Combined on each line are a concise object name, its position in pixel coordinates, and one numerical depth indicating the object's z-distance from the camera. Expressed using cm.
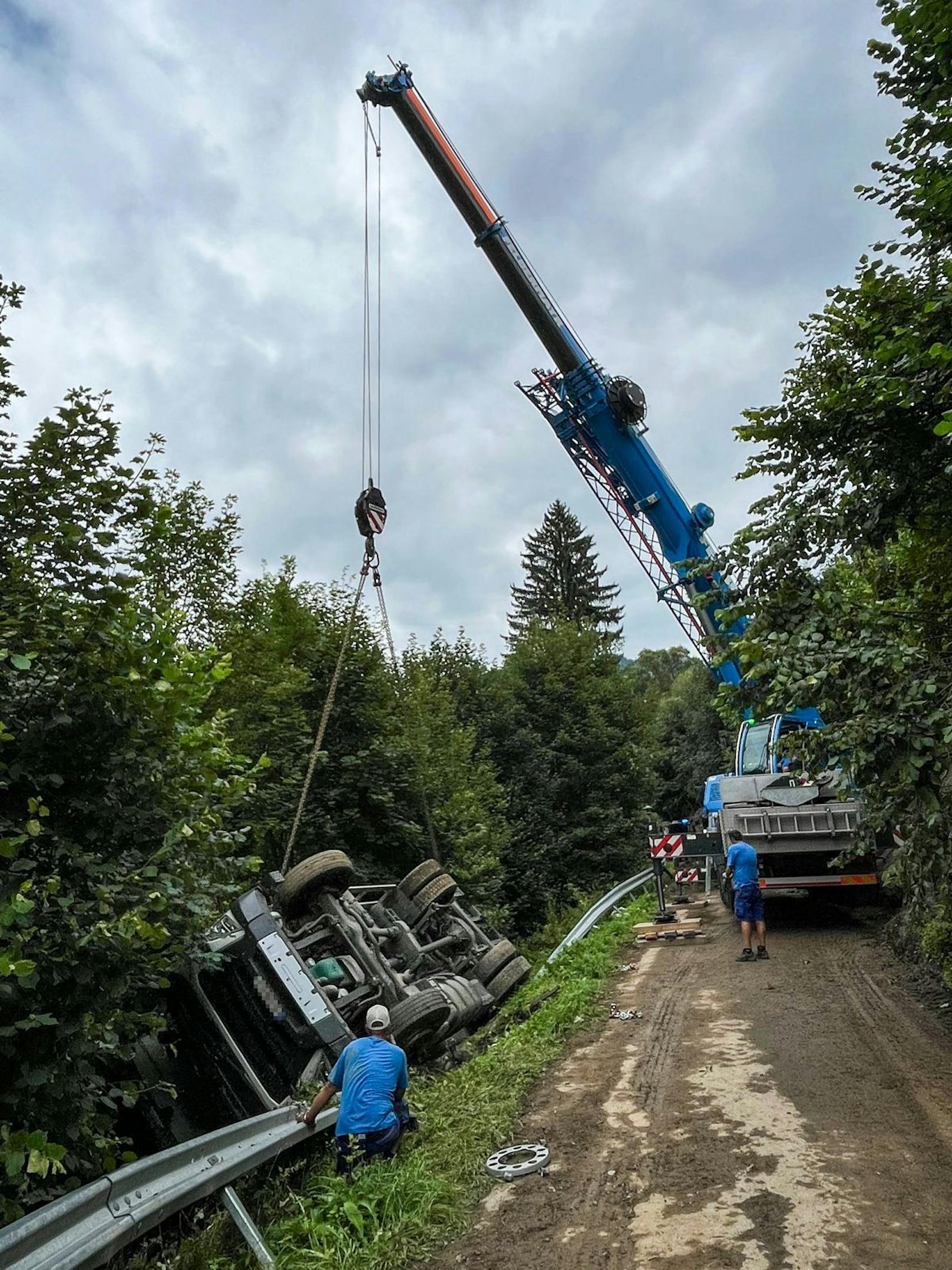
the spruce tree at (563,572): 4684
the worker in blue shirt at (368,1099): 520
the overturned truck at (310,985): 658
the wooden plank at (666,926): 1141
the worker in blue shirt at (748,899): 969
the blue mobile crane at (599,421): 1312
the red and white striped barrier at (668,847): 1238
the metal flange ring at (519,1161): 482
